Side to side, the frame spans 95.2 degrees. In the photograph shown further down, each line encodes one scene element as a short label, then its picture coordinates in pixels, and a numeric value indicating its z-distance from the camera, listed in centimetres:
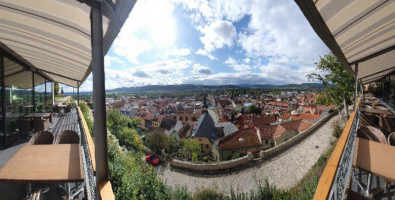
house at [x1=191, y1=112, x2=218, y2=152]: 3497
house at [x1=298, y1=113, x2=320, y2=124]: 3605
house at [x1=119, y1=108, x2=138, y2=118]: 6631
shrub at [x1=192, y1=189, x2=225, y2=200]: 1402
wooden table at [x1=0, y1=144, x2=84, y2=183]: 196
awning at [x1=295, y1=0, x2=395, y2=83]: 207
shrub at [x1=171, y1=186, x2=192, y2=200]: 1248
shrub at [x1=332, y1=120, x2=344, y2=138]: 1298
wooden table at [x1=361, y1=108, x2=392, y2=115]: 593
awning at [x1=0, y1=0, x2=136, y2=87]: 171
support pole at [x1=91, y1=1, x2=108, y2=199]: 145
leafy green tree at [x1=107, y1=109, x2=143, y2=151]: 2314
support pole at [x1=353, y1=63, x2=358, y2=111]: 417
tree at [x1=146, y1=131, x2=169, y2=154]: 2647
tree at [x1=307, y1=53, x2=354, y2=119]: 1362
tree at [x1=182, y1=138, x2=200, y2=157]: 2853
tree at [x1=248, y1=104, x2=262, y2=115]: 6006
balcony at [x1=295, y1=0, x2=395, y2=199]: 165
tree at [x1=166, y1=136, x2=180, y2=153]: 2873
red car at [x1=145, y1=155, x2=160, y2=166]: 2305
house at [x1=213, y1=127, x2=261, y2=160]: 2555
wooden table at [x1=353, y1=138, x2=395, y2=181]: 200
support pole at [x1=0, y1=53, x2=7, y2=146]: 499
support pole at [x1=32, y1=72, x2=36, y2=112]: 819
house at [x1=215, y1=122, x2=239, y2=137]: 3844
